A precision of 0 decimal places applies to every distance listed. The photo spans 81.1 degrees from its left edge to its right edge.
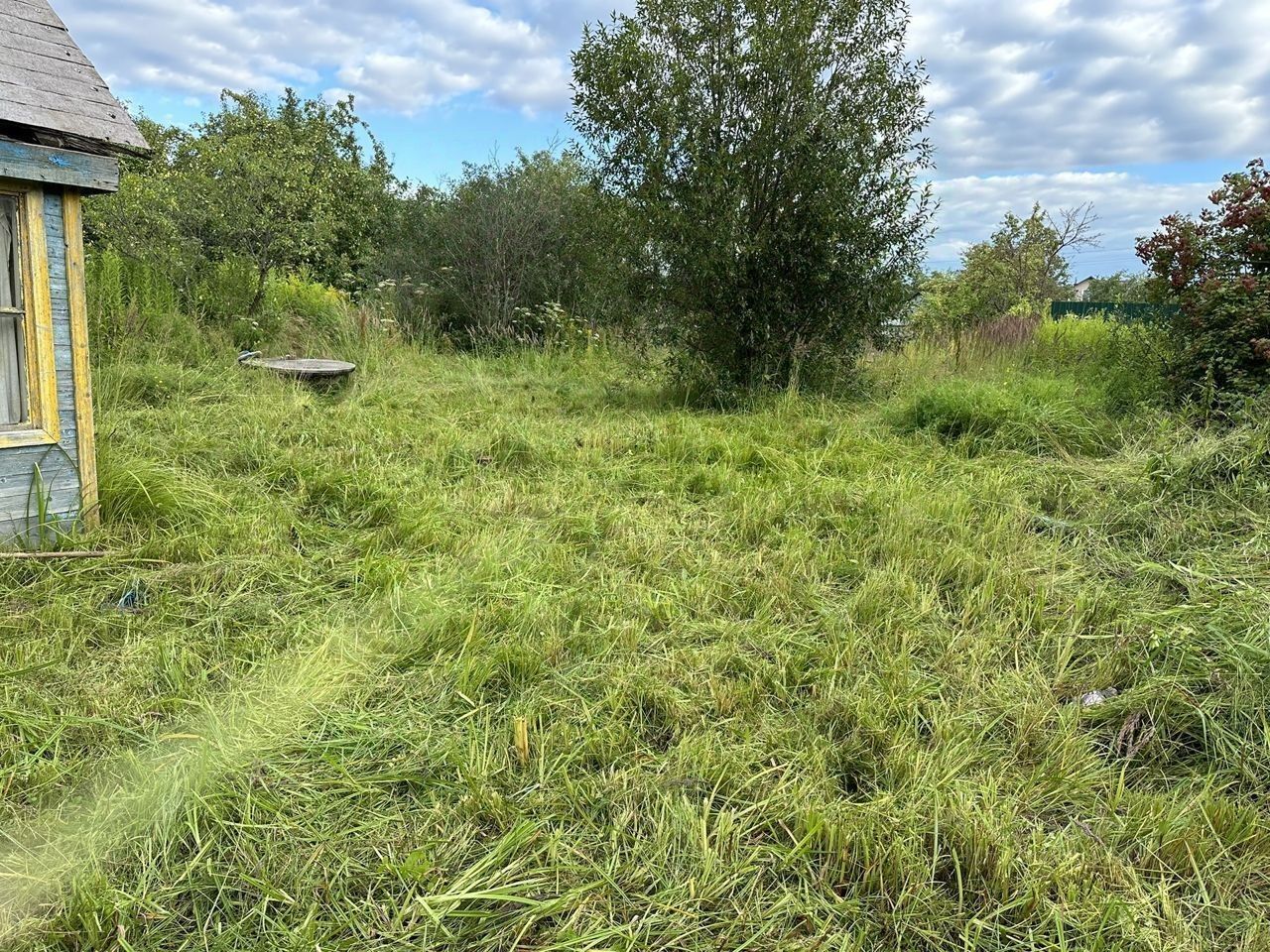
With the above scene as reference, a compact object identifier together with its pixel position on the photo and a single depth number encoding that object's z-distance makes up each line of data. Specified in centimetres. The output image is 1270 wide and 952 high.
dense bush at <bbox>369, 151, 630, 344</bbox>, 1068
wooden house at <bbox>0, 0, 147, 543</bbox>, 310
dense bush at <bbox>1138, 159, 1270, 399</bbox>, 524
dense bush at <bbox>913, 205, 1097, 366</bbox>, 933
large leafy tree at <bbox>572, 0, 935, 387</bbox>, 666
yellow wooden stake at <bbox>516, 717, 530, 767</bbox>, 206
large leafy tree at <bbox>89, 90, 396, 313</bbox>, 808
